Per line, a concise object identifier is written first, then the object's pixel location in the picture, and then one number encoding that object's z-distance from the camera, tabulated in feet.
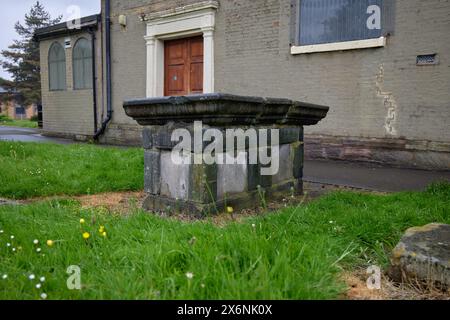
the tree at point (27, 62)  116.37
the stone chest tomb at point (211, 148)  9.64
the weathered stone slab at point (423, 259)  6.21
